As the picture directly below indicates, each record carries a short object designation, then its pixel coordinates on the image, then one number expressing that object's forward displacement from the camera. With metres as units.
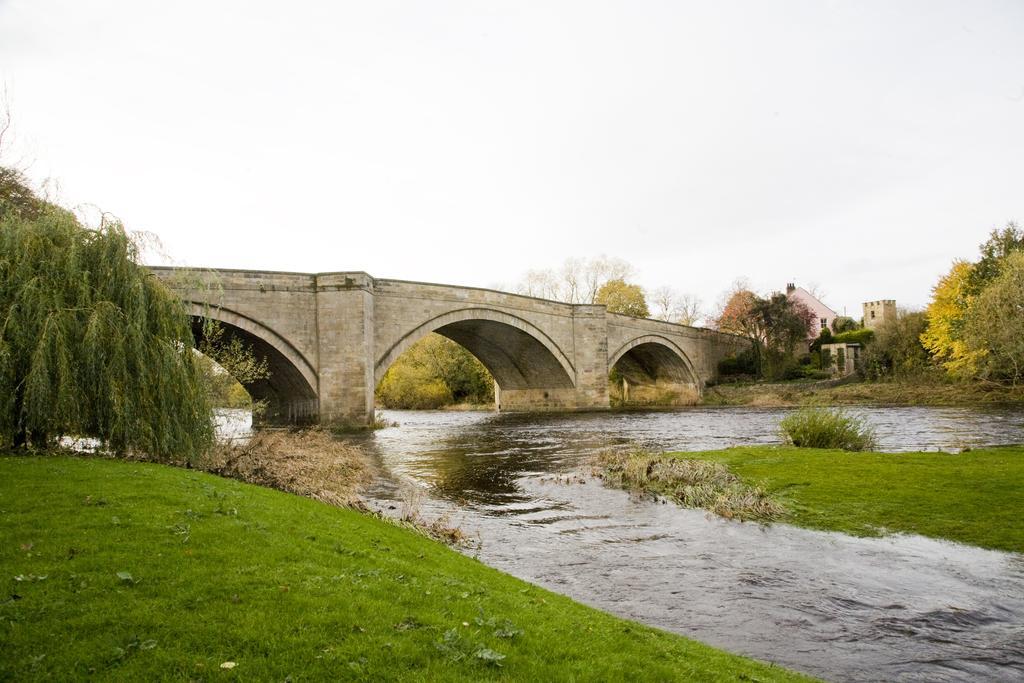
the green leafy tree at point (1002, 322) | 27.67
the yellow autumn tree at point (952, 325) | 32.16
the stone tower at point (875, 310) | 58.55
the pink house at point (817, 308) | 65.88
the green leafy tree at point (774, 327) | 49.31
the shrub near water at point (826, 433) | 14.90
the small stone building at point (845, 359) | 46.19
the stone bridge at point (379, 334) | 23.95
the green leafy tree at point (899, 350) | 38.94
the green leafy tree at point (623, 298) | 54.89
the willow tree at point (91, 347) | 8.76
